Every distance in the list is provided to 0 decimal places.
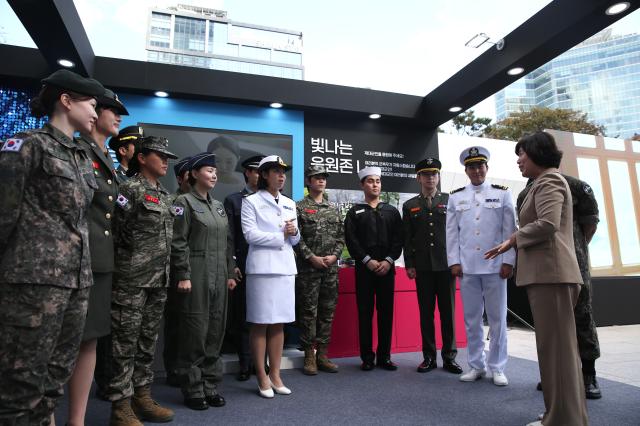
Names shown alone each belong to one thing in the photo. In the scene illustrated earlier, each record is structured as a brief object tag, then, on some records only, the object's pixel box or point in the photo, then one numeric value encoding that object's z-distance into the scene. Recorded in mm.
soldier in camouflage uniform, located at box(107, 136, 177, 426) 1964
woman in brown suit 1850
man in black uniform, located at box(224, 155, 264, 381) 3248
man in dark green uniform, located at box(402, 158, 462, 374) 3404
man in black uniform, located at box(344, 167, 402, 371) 3455
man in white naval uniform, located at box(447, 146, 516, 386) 3016
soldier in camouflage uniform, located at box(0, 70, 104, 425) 1254
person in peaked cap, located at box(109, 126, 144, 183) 2836
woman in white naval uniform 2664
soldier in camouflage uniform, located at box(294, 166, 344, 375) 3258
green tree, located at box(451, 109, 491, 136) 14852
